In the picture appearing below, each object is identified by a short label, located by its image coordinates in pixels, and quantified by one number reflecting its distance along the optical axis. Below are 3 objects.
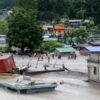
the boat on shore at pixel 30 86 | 46.97
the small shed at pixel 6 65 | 61.19
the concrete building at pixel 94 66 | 51.89
